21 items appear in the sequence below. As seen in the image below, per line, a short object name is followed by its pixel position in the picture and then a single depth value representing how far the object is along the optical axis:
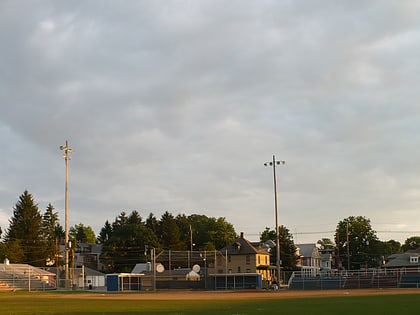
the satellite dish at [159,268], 77.41
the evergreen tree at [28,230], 118.12
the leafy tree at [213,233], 148.25
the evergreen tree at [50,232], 122.06
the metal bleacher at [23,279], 75.56
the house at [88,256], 163.75
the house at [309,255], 144.56
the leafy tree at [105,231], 172.75
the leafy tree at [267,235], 154.43
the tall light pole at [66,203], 68.75
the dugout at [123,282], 74.88
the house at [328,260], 165.40
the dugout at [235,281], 77.56
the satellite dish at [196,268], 78.94
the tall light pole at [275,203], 72.80
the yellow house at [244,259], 99.50
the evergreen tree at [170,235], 133.88
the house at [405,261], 109.31
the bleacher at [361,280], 69.94
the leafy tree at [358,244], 124.81
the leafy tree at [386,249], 132.07
